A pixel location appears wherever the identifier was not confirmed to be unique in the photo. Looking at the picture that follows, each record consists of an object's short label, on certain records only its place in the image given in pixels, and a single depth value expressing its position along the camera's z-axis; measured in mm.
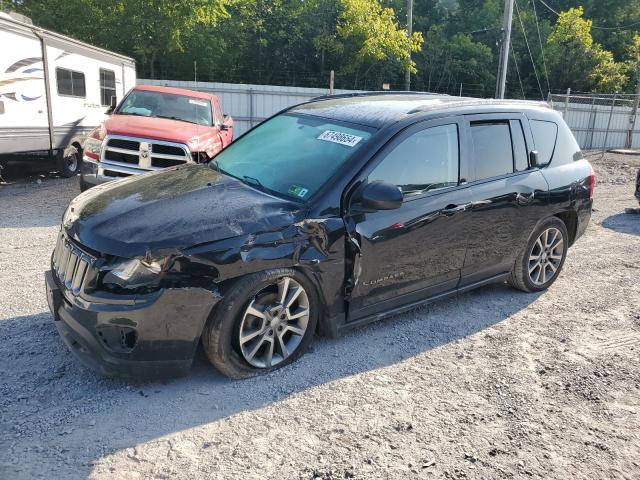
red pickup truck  7527
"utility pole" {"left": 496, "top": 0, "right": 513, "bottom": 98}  20000
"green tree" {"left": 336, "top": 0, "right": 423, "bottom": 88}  29344
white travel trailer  9125
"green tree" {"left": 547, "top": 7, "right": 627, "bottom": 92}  34812
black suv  3094
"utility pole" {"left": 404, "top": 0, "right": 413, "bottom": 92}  27109
